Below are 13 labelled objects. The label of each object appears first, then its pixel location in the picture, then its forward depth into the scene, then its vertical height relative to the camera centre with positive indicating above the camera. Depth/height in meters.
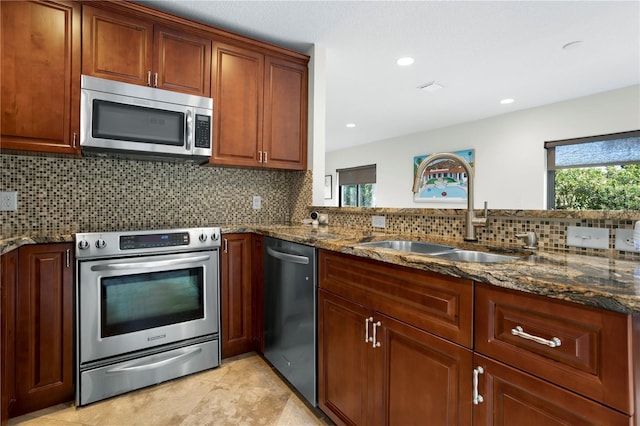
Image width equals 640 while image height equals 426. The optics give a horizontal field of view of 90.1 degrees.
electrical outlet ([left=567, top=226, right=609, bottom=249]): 1.22 -0.09
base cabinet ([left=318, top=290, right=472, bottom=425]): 0.99 -0.58
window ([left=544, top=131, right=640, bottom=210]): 3.64 +0.52
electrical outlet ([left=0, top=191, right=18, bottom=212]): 1.93 +0.06
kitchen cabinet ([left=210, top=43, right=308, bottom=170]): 2.39 +0.83
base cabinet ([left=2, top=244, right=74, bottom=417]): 1.57 -0.60
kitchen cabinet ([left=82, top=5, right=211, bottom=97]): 1.96 +1.05
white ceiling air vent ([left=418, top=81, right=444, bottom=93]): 3.48 +1.41
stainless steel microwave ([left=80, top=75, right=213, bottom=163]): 1.89 +0.57
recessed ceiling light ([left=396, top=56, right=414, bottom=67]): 2.85 +1.39
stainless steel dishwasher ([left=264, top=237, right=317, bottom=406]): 1.66 -0.57
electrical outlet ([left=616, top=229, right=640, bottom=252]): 1.15 -0.09
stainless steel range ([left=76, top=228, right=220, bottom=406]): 1.73 -0.57
